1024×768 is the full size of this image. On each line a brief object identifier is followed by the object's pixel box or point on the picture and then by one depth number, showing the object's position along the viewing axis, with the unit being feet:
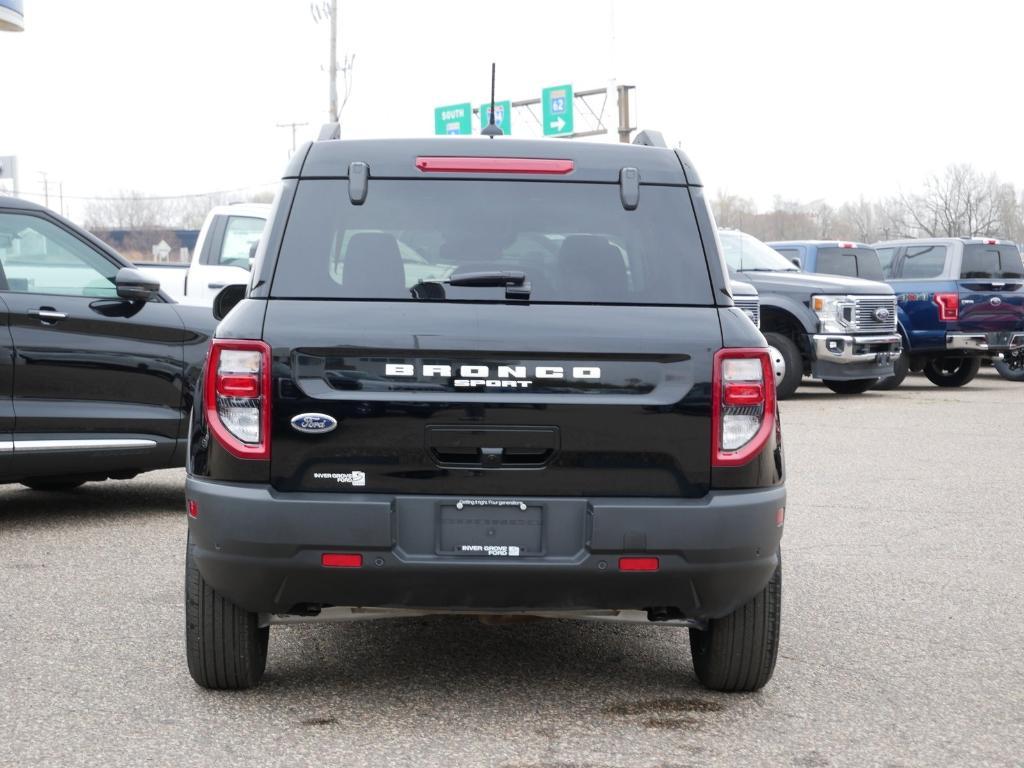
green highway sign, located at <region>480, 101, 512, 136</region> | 151.84
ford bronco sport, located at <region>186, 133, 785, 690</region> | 13.52
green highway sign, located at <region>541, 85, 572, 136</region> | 151.12
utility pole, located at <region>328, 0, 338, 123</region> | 135.23
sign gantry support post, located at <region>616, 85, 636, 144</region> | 123.54
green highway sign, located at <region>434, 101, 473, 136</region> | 163.53
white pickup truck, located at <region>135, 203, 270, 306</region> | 47.29
